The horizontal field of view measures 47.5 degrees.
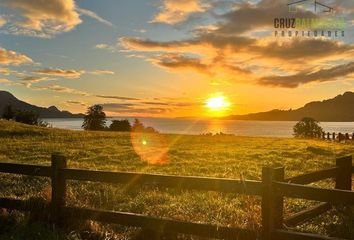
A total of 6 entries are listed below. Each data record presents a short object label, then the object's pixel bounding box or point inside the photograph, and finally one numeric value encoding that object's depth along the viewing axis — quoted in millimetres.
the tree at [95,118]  145375
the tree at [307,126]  144000
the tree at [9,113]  140400
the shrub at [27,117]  134525
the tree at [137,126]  131625
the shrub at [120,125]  122781
